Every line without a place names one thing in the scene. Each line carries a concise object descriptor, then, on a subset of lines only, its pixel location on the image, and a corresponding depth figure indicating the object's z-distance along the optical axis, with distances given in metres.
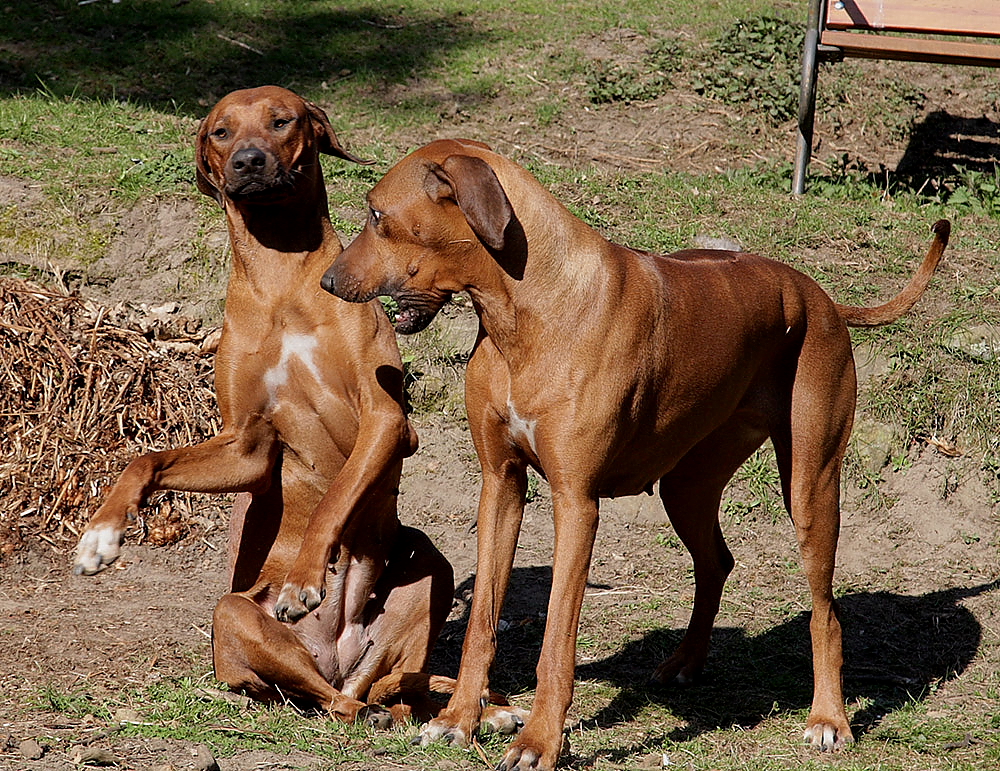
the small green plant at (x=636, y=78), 19.27
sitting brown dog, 8.17
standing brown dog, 7.27
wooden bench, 15.53
